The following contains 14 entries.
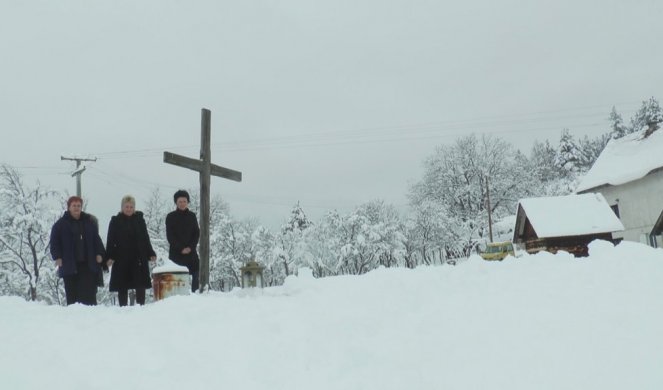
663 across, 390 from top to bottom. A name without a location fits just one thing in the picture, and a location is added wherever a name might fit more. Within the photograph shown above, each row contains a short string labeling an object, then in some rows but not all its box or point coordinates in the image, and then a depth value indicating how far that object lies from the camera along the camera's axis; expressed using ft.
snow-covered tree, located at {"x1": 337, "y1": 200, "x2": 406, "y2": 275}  117.70
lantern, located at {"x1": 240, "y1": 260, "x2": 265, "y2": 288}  23.73
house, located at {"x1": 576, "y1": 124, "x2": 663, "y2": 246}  96.43
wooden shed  85.35
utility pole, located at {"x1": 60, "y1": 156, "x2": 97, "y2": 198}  71.26
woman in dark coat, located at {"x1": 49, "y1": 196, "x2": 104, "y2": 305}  21.12
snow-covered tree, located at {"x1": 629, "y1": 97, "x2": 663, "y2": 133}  190.30
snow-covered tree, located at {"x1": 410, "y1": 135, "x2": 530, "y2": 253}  131.13
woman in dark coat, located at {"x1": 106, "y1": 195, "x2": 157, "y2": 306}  22.93
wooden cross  28.17
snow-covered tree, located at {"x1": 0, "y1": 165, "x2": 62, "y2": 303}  79.66
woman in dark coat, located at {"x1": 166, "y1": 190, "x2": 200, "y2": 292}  25.03
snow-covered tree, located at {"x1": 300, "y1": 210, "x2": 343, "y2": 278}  115.65
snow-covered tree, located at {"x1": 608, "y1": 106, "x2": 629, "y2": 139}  228.84
